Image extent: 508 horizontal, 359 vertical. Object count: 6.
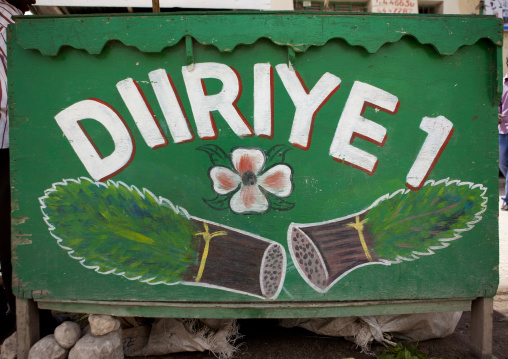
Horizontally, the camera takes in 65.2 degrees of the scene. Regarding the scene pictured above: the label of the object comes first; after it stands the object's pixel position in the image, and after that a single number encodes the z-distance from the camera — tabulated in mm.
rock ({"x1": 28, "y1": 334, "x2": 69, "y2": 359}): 2215
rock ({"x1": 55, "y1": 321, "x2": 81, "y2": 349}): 2248
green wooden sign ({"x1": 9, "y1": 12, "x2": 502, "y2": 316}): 2207
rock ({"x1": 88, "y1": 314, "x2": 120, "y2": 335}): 2273
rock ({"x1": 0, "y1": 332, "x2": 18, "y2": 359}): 2350
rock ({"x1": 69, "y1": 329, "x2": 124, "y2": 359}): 2176
